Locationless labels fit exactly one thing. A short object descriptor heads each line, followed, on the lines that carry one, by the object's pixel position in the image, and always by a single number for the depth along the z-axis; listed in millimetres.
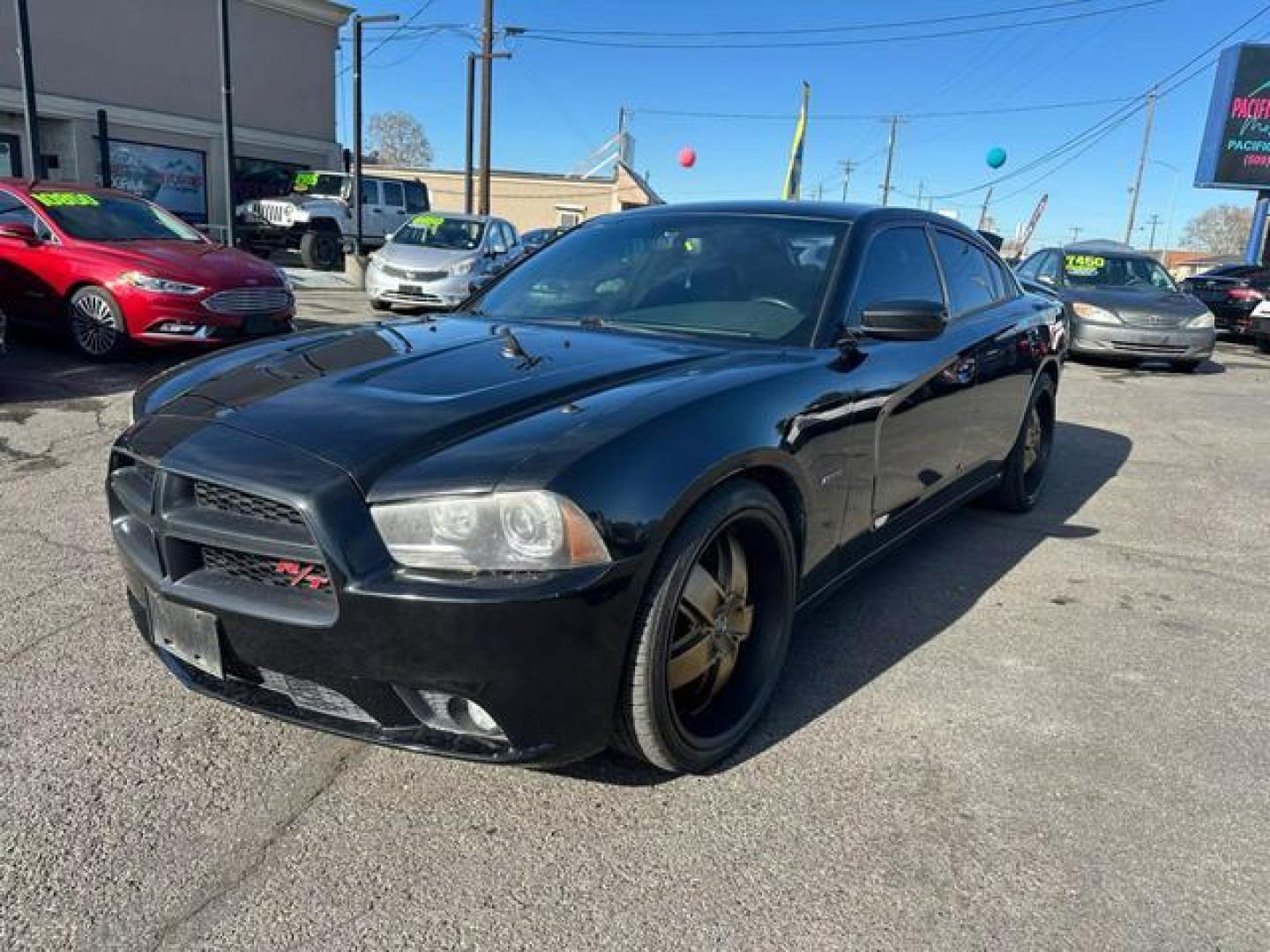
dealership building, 21969
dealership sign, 24812
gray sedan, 11539
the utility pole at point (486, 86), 24203
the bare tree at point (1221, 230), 88625
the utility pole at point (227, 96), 14914
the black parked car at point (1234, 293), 16562
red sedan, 7742
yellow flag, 24984
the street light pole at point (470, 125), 26375
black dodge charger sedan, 2035
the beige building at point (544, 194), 50500
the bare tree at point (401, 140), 79438
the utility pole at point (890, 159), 57769
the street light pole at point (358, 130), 19547
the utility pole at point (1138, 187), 49362
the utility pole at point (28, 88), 11797
